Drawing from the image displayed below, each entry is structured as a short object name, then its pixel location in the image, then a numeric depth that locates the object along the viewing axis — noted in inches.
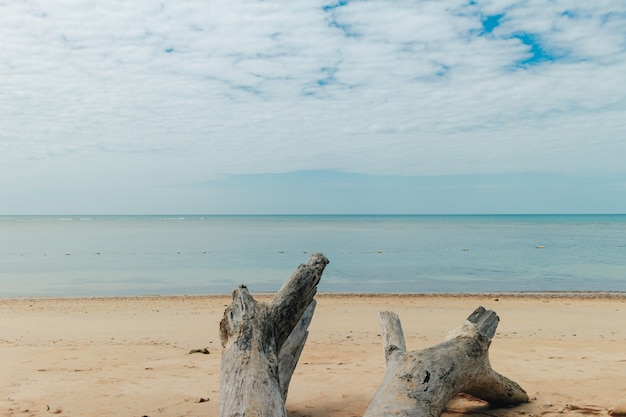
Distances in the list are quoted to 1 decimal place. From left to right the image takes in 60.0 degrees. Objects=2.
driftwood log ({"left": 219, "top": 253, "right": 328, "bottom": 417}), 156.4
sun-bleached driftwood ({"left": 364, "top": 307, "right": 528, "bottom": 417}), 169.3
